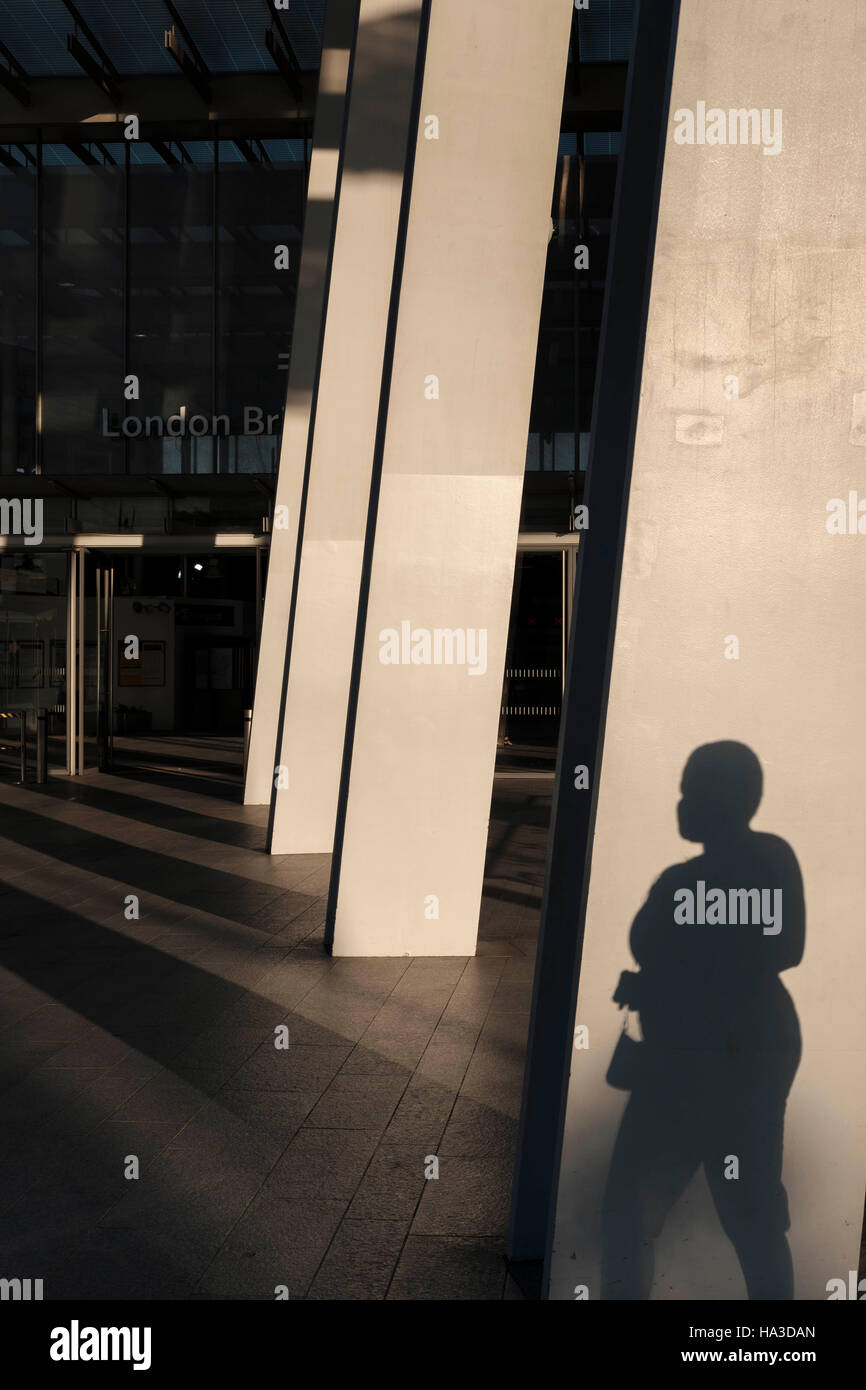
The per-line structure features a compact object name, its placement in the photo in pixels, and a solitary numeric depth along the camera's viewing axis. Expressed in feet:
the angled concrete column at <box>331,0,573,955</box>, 24.90
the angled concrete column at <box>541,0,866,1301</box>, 10.52
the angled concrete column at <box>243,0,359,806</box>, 52.95
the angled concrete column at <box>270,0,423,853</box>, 33.17
